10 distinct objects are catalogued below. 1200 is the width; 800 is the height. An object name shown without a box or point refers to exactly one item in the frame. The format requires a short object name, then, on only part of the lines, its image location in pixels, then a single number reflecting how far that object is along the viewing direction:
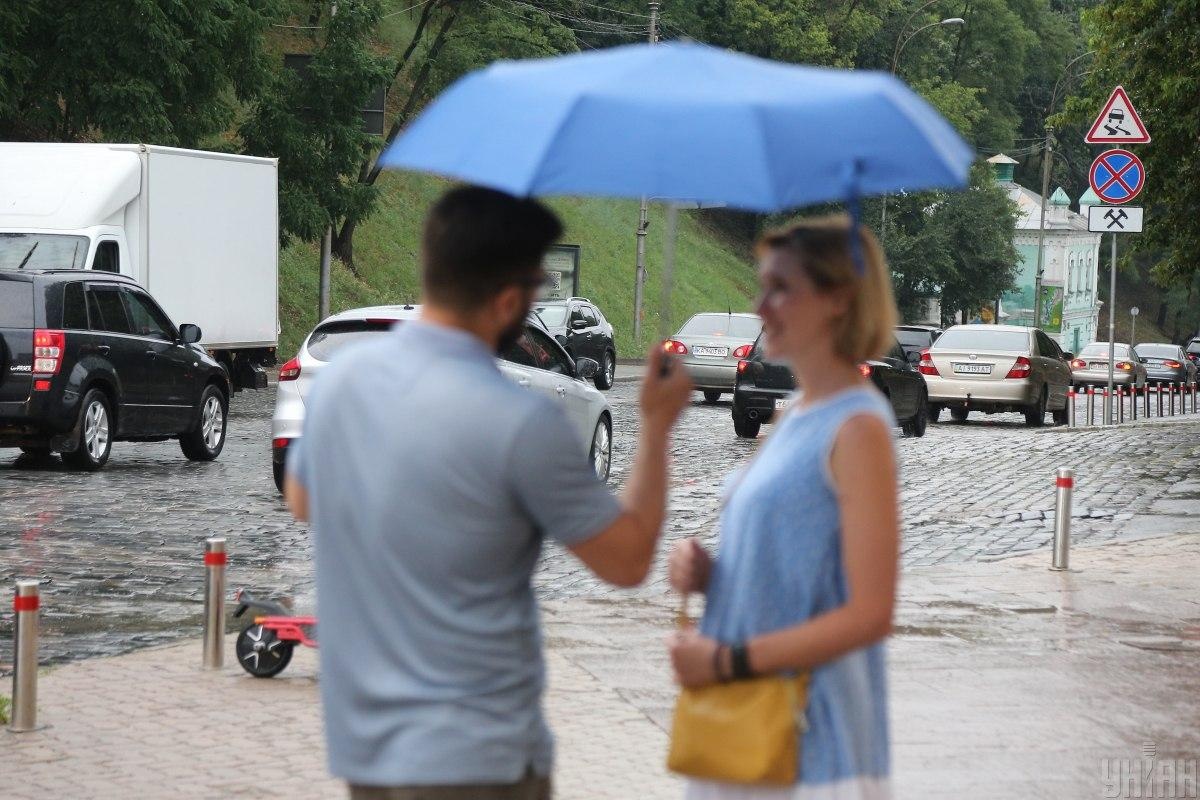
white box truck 21.42
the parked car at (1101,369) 48.56
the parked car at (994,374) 29.02
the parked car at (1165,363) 56.56
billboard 45.09
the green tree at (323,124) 35.12
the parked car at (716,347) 30.80
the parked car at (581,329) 34.84
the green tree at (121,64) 30.42
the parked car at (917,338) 40.28
